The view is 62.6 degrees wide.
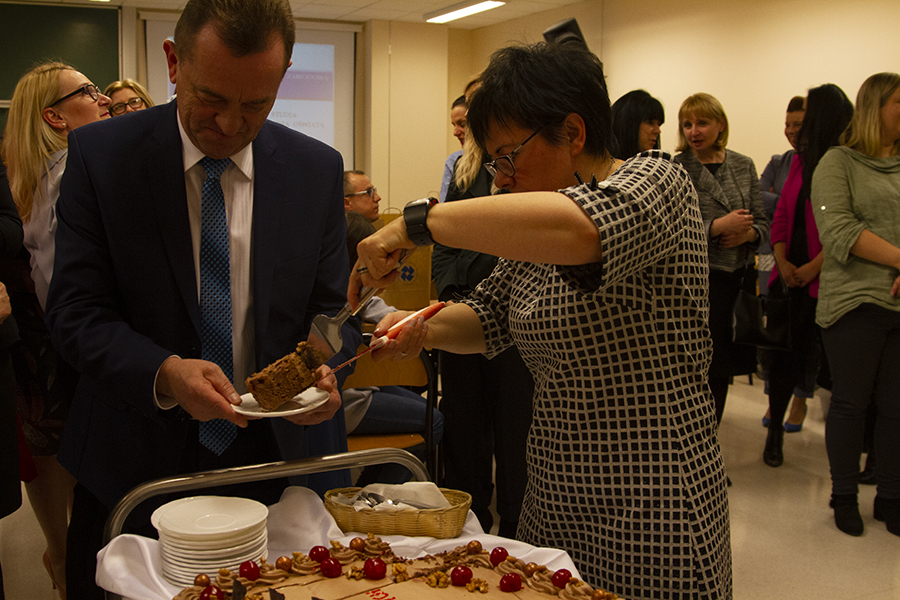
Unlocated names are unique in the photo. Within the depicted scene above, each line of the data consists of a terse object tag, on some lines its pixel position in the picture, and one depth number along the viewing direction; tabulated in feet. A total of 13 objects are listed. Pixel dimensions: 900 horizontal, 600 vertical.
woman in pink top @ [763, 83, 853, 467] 12.21
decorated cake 3.61
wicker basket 4.30
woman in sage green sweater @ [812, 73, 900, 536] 10.30
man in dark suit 4.27
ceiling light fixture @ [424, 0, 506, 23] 27.81
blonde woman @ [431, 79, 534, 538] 9.84
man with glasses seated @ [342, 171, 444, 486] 9.30
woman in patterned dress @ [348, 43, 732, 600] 4.11
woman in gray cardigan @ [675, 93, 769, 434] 12.01
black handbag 11.92
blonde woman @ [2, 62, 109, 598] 8.54
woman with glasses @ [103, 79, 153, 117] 11.91
